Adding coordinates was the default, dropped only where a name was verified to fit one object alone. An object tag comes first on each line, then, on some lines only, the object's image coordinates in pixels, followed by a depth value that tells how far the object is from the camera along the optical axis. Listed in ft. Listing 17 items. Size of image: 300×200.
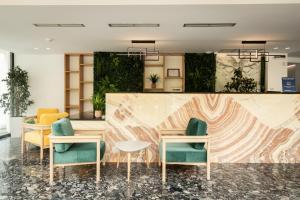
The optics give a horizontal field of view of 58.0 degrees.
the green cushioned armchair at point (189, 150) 14.99
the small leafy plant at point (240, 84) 30.19
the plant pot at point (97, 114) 19.45
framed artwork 29.91
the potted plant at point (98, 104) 21.16
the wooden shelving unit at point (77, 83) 30.48
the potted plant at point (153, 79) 29.45
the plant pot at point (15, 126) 27.68
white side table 14.84
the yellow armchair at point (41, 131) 19.44
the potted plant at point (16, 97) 27.81
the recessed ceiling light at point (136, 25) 17.11
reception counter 18.53
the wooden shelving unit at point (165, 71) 29.94
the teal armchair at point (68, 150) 14.55
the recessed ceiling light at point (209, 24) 16.81
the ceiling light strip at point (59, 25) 17.30
